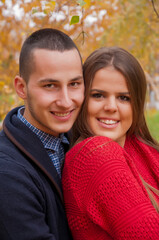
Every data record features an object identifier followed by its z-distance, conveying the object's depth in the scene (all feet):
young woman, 3.63
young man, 3.53
